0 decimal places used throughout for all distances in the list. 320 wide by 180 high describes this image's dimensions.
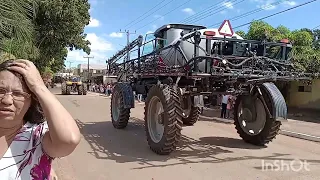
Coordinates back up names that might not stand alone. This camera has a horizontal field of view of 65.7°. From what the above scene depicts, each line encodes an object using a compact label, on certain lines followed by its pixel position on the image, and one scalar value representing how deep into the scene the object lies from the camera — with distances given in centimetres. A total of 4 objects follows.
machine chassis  497
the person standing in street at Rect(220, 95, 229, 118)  1099
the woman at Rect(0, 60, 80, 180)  126
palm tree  348
